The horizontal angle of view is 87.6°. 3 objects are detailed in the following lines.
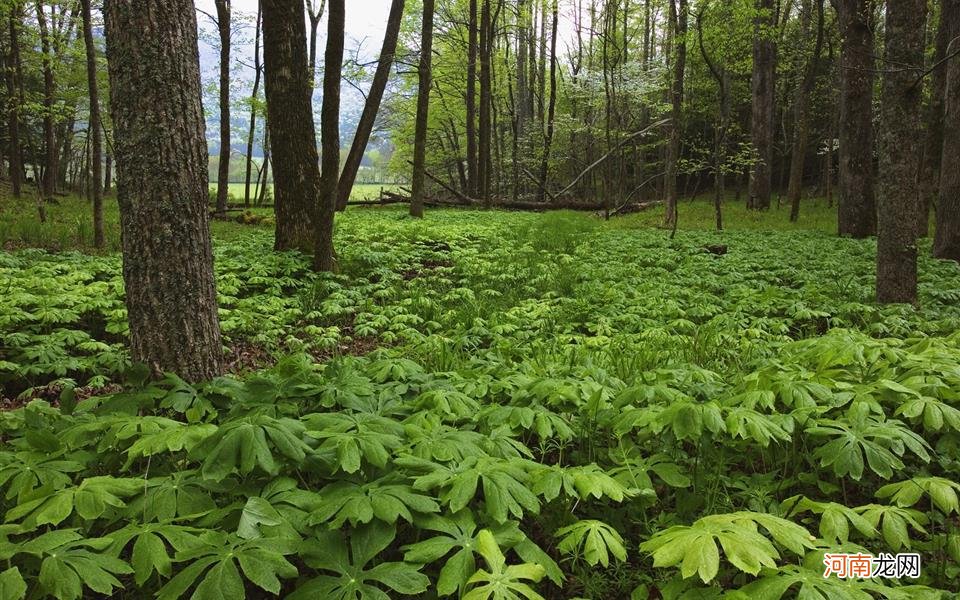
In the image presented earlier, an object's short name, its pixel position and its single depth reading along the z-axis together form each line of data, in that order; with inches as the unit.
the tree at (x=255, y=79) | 782.0
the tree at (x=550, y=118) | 912.2
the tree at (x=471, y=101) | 664.2
